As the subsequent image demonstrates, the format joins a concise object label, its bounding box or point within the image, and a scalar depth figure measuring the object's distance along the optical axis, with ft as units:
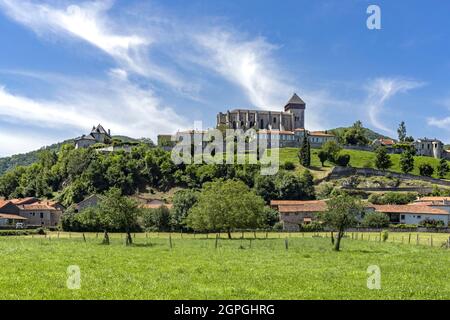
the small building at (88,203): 363.15
